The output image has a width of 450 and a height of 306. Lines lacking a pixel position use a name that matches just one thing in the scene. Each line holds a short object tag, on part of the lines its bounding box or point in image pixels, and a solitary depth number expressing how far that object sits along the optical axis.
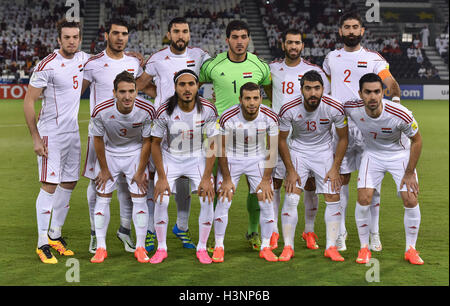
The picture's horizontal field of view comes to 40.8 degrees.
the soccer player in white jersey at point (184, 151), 5.85
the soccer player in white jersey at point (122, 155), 5.90
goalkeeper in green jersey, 6.45
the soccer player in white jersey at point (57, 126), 6.01
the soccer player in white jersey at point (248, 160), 5.93
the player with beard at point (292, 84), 6.53
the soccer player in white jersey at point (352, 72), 6.50
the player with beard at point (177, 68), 6.54
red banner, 27.42
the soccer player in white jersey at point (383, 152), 5.77
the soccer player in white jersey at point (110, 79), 6.33
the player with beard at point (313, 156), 6.00
